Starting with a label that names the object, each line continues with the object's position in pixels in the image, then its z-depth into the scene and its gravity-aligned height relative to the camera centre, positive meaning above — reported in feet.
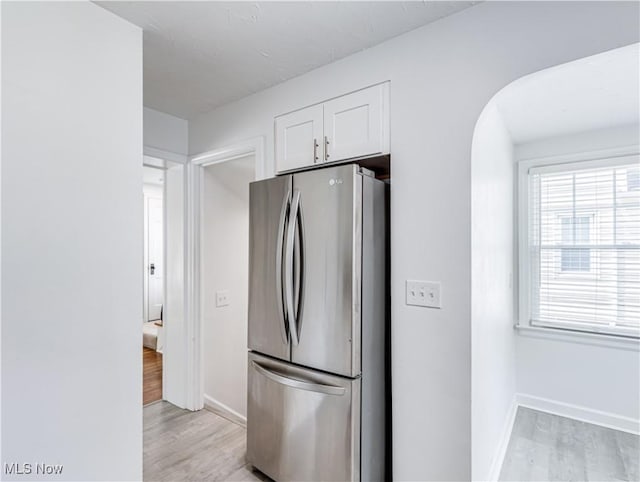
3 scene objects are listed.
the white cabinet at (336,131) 5.97 +2.11
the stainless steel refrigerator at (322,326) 5.35 -1.43
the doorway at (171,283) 9.50 -1.20
